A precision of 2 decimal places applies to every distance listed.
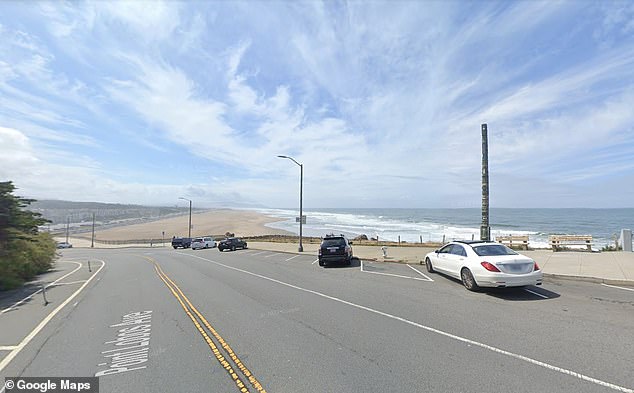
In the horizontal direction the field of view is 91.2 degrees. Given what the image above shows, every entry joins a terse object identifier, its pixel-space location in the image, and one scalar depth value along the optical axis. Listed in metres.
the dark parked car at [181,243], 43.06
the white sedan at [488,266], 8.16
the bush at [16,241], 13.06
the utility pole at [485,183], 14.77
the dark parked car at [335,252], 15.80
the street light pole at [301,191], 24.29
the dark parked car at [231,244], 31.05
